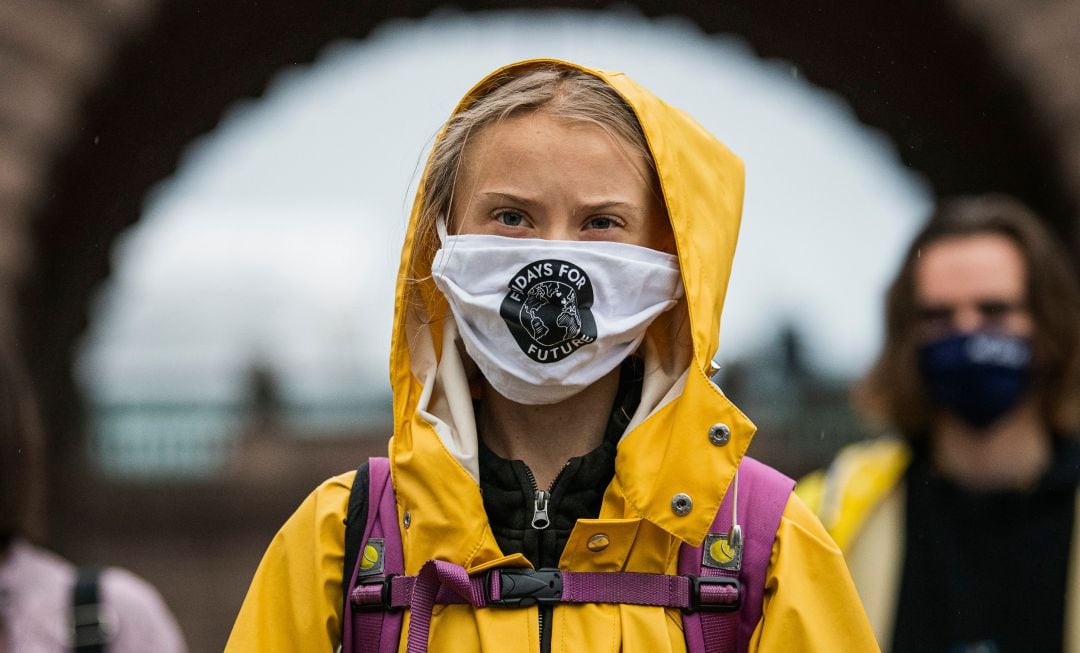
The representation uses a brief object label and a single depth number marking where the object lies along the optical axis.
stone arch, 10.20
